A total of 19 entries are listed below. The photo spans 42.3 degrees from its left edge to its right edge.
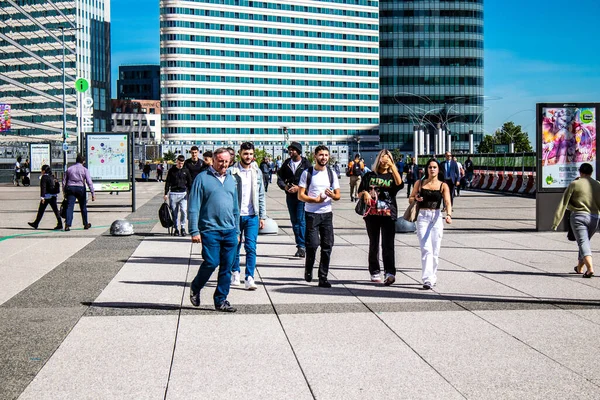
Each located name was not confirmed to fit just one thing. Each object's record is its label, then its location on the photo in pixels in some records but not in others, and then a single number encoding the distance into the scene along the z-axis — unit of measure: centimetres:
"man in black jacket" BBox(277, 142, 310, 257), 1254
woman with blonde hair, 974
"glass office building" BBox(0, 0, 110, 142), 11944
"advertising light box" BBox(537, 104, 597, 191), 1708
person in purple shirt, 1850
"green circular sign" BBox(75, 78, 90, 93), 4841
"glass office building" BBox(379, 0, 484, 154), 13700
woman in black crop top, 958
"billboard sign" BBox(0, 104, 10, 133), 7175
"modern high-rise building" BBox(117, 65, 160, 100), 18750
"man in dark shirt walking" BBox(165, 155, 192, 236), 1608
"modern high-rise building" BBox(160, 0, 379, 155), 13588
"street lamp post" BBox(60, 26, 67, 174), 5045
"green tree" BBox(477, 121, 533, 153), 13338
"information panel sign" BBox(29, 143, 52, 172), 4716
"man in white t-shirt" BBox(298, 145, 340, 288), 969
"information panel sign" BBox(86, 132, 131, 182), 2638
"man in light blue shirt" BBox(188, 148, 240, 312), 793
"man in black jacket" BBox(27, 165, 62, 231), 1886
